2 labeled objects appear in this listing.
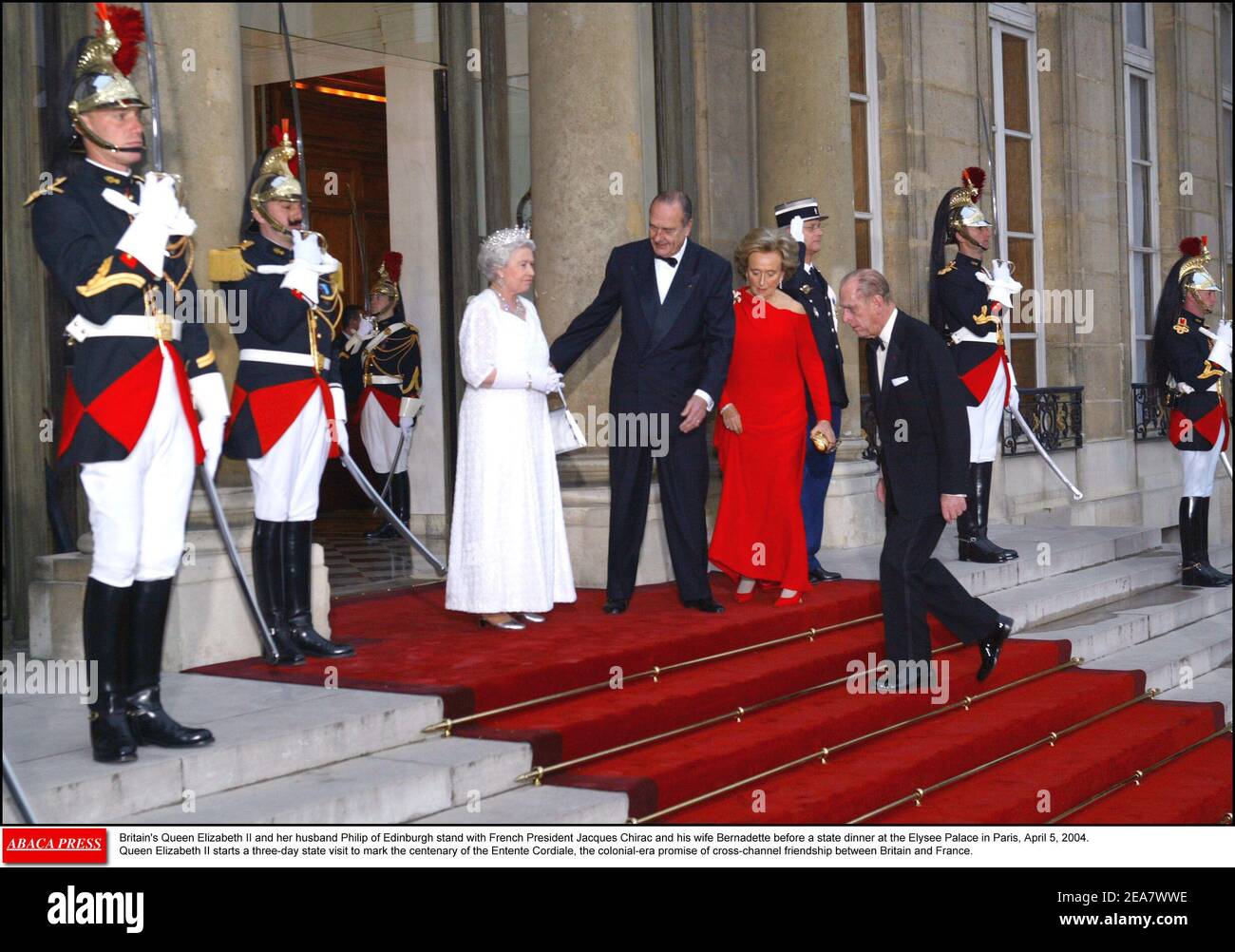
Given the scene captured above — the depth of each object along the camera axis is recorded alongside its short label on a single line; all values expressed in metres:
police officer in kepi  7.85
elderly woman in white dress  6.32
